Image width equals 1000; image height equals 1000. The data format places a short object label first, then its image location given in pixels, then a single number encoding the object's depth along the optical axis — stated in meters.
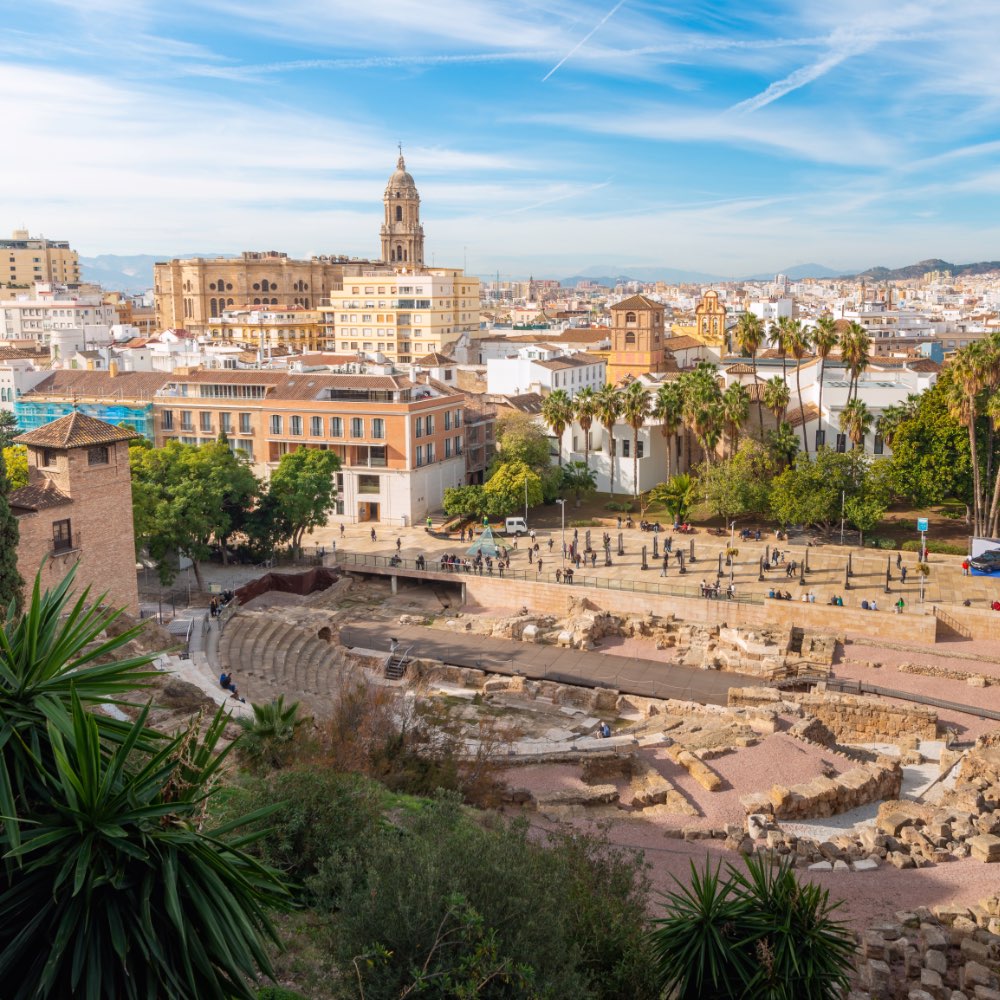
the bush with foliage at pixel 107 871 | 8.46
